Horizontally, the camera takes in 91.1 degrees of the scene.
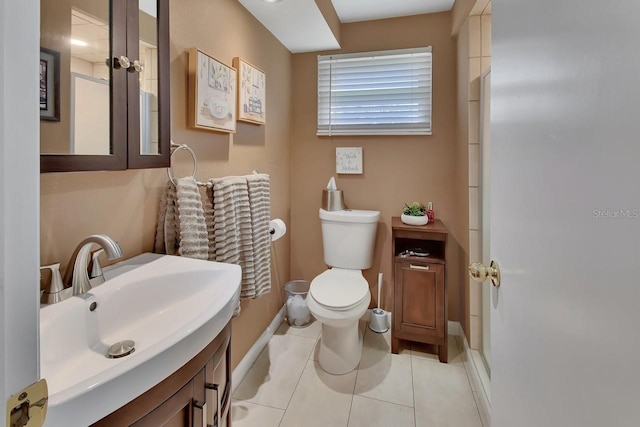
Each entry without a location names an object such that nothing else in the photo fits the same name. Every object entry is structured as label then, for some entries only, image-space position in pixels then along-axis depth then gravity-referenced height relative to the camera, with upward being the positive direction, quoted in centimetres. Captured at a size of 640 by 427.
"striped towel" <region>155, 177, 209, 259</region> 120 -4
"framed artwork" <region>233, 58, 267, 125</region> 173 +70
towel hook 128 +25
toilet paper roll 200 -12
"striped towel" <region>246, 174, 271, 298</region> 169 -10
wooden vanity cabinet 61 -43
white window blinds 236 +92
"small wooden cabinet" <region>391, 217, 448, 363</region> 202 -54
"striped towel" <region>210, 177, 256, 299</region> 143 -8
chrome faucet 83 -13
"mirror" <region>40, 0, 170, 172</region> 78 +36
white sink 52 -29
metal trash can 241 -77
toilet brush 238 -85
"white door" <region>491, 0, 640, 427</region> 41 +0
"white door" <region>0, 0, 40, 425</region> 30 +1
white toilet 181 -49
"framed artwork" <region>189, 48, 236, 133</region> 137 +55
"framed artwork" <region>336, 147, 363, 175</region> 250 +40
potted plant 213 -3
